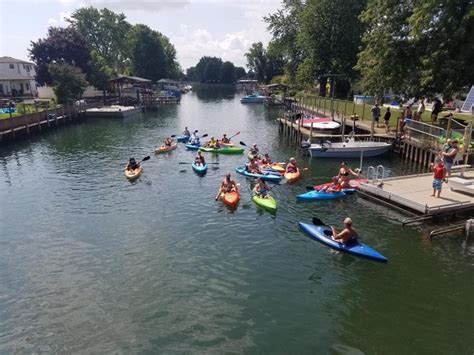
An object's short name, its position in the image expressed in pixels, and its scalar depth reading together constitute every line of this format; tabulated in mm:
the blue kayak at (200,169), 28864
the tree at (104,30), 107312
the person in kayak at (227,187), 22917
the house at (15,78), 74731
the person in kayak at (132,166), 28767
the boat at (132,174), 27623
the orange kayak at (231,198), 21781
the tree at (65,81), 63219
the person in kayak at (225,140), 37844
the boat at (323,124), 39028
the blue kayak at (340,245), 15625
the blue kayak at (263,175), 26266
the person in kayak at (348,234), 16141
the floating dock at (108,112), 64625
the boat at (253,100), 101750
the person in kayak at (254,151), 31573
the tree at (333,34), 59906
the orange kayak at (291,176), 26141
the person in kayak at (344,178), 23422
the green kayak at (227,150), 36000
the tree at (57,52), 76500
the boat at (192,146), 38062
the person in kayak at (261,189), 22292
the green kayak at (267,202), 21016
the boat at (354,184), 22984
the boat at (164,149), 36484
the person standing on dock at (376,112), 34044
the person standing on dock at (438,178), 18888
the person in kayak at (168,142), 37681
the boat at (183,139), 42466
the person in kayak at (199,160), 30266
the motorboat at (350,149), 32906
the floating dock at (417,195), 18578
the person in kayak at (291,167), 27141
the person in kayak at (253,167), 27875
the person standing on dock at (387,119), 36094
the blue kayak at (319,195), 22625
